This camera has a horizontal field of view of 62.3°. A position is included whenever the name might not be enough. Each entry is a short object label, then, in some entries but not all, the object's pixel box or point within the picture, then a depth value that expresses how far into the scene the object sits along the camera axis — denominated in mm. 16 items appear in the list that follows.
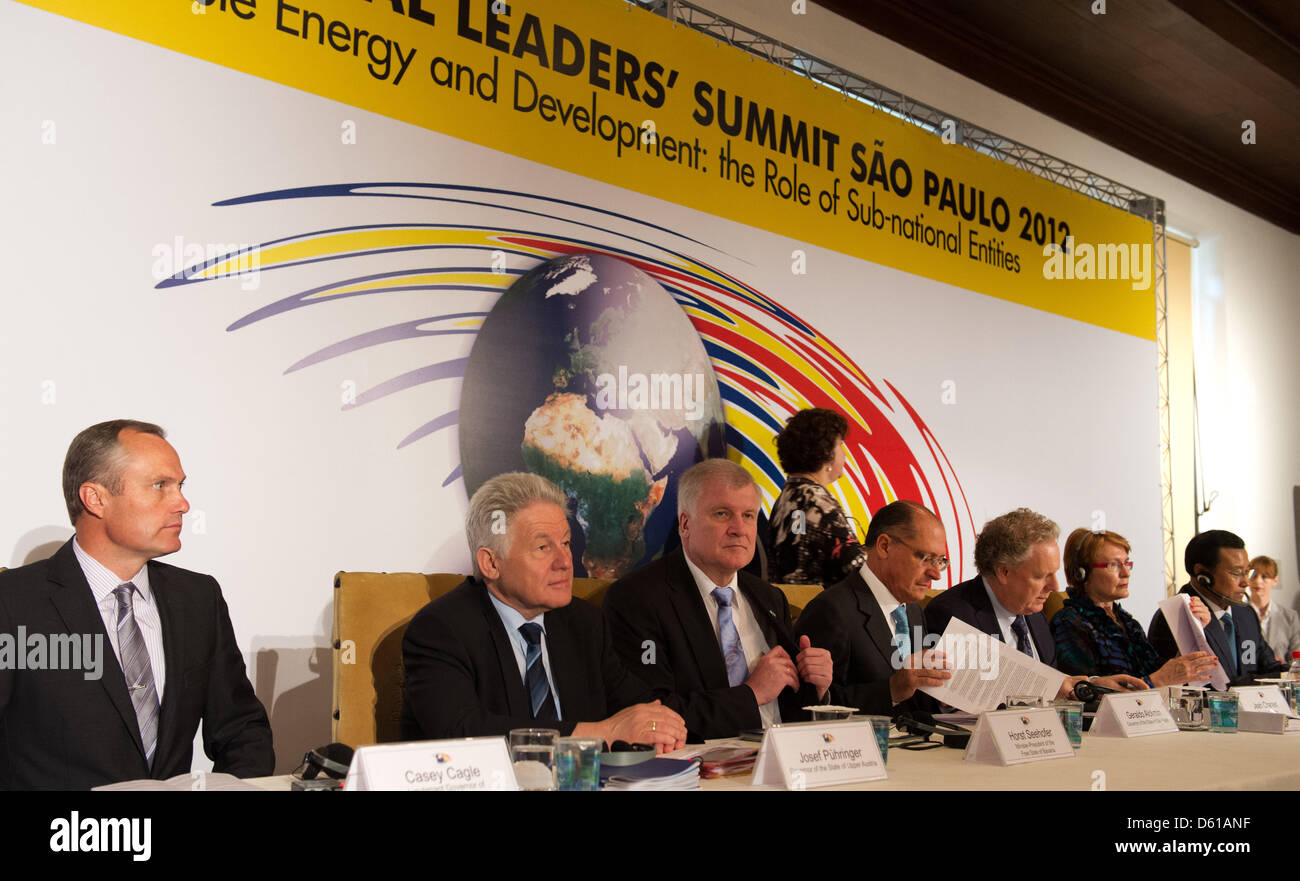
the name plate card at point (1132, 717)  2506
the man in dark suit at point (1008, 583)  3262
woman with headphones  3633
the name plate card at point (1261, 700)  2824
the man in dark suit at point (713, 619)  2568
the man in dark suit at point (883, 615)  2756
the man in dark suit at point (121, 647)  1940
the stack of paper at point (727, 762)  1742
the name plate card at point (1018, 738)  1996
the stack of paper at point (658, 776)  1532
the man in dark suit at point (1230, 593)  4629
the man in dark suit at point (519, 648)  2021
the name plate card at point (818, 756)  1652
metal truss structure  4582
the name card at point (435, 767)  1309
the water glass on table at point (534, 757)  1456
